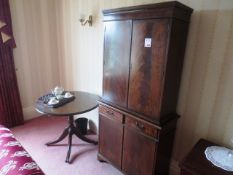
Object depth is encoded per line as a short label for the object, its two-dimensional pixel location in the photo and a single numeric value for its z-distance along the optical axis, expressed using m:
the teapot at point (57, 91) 2.45
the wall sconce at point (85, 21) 2.51
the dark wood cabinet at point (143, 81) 1.41
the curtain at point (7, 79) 2.62
